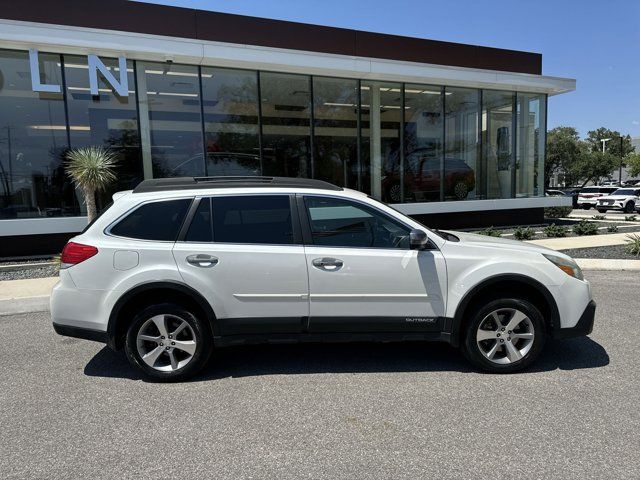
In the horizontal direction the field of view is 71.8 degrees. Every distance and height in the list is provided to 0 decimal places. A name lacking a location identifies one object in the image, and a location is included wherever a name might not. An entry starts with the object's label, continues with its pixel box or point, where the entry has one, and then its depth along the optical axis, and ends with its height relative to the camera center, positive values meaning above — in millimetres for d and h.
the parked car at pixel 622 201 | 25250 -872
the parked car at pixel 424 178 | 15008 +458
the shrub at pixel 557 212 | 19219 -1082
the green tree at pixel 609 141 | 84500 +8751
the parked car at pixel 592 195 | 28125 -564
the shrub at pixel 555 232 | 13367 -1342
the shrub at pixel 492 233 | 12414 -1252
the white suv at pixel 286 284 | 3912 -802
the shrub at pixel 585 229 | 13680 -1316
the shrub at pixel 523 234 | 12680 -1317
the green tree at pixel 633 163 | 53844 +2747
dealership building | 10875 +2543
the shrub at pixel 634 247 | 10255 -1450
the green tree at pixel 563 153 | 62438 +4835
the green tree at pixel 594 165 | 63581 +3071
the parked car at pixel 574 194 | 26605 -452
